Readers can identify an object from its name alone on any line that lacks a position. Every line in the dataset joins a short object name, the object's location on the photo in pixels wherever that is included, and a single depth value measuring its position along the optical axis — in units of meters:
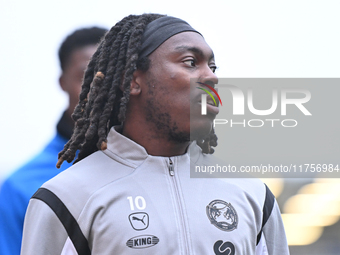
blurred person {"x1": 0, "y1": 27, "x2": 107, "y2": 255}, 6.34
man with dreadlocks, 4.31
